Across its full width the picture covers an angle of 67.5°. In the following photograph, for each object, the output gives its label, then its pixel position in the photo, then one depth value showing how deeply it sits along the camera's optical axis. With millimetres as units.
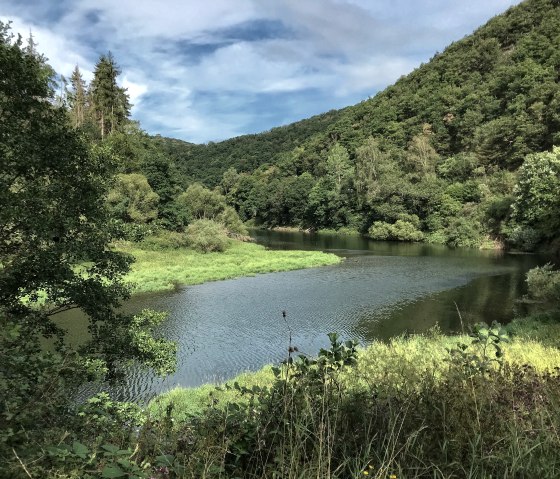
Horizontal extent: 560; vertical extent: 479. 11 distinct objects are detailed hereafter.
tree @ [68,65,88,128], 52956
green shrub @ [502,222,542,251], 45688
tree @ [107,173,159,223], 43812
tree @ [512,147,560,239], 41656
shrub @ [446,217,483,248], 55094
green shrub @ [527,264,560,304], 20016
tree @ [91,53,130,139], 54250
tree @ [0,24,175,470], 8195
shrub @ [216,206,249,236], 61906
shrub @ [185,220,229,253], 46250
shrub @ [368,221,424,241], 63688
